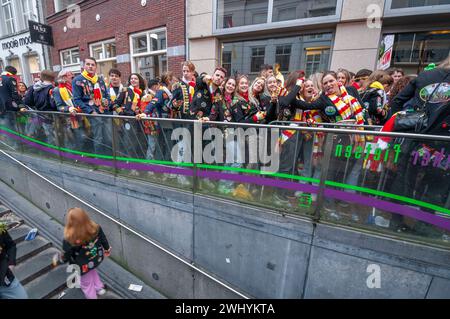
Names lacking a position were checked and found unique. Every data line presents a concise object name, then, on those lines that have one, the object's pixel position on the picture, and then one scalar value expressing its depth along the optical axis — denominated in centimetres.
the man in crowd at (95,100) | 423
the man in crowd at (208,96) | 340
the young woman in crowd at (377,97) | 332
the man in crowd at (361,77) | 399
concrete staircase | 395
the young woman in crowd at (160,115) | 377
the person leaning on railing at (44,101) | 504
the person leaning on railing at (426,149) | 209
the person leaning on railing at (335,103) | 297
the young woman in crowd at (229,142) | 321
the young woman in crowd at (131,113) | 400
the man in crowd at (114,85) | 458
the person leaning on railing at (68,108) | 450
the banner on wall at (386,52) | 462
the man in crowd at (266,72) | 385
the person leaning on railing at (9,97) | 536
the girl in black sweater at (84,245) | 318
